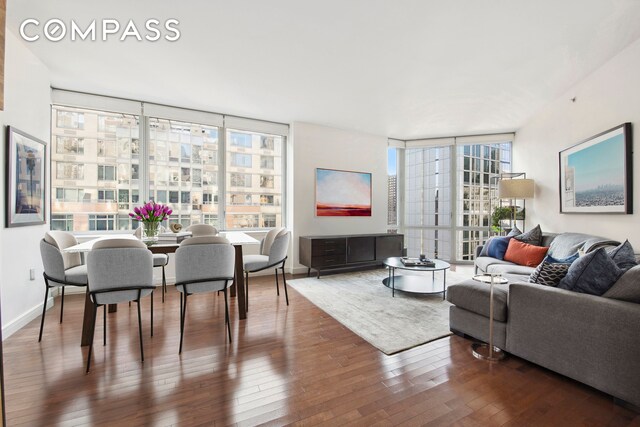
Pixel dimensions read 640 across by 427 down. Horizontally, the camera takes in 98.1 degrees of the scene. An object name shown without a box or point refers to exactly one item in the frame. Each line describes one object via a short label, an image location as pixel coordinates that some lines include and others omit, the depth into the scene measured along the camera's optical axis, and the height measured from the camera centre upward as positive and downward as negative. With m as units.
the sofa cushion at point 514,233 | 4.30 -0.31
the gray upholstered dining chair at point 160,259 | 3.22 -0.56
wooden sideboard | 4.63 -0.67
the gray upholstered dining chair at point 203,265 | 2.30 -0.45
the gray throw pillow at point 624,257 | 1.98 -0.31
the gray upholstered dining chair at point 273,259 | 3.18 -0.54
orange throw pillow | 3.59 -0.54
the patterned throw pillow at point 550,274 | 2.03 -0.45
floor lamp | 4.41 +0.39
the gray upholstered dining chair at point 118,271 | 2.02 -0.44
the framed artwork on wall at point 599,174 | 2.82 +0.46
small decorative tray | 2.09 -0.51
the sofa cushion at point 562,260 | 2.46 -0.42
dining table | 2.24 -0.66
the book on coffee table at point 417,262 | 3.68 -0.67
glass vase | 2.86 -0.19
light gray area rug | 2.52 -1.10
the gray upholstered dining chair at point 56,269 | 2.33 -0.48
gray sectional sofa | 1.59 -0.78
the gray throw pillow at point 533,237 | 3.92 -0.34
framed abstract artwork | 5.20 +0.39
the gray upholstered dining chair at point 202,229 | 3.66 -0.23
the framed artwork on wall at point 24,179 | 2.58 +0.34
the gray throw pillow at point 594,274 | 1.79 -0.40
